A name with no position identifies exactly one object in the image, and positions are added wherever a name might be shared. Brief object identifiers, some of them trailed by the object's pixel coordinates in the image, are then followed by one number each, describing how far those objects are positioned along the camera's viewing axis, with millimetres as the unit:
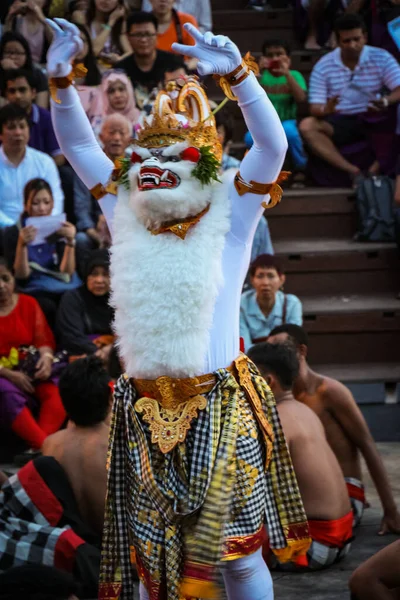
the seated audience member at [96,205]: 15789
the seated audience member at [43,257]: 14953
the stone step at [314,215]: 18047
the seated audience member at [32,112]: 17047
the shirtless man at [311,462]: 9727
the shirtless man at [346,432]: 10477
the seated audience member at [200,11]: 20328
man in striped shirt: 18062
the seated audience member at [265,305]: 14453
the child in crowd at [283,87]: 18062
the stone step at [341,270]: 17281
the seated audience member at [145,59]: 17891
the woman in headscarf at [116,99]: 16891
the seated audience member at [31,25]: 19344
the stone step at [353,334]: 16391
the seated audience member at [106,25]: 19359
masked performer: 7273
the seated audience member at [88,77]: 17656
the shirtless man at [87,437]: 9625
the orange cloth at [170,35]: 19359
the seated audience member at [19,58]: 17937
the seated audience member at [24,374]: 13516
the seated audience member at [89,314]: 14258
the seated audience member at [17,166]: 15820
